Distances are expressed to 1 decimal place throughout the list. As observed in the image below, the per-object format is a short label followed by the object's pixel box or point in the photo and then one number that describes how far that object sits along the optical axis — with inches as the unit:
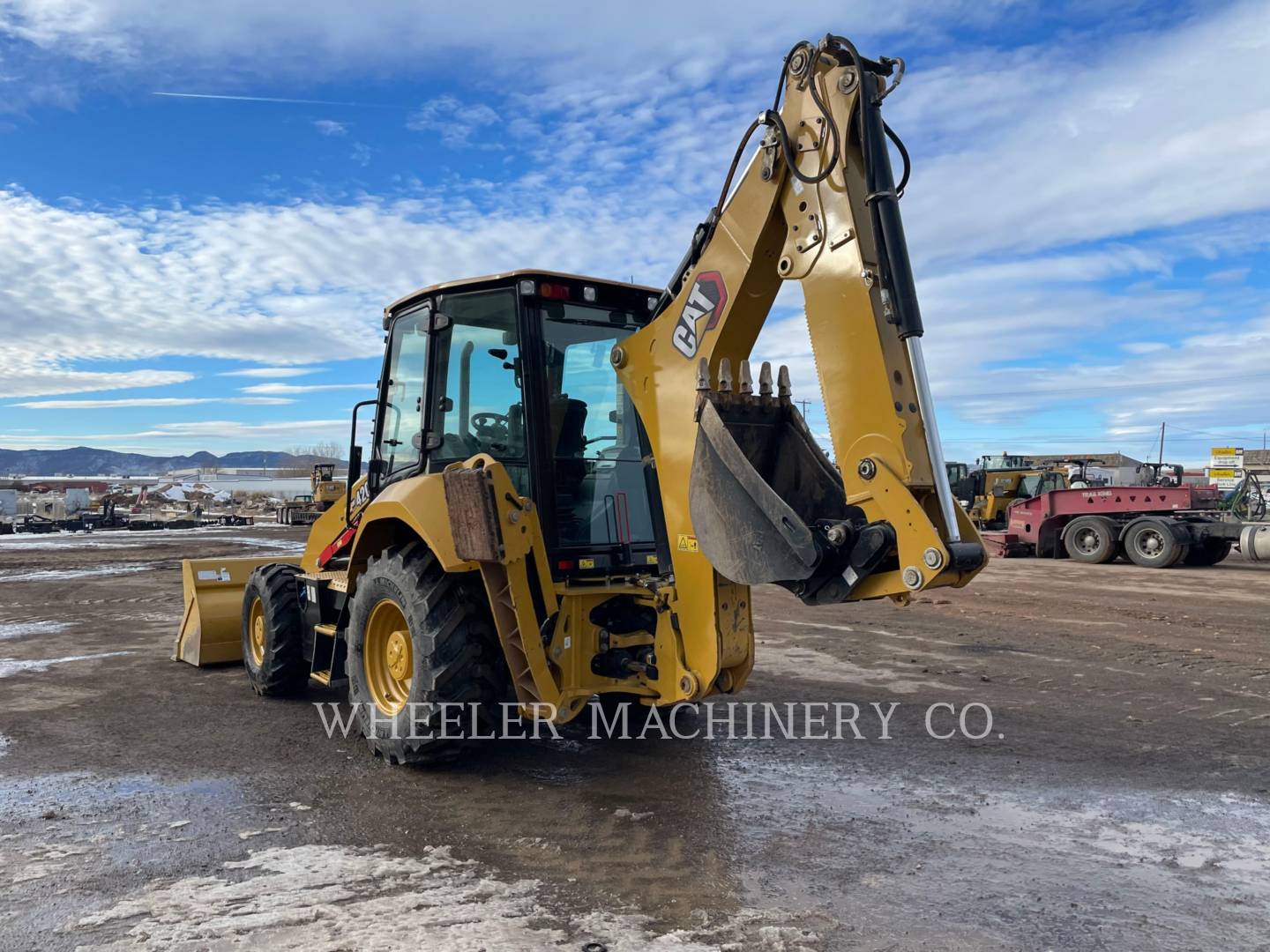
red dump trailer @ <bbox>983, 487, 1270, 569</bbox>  687.1
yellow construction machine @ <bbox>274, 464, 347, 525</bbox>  1172.5
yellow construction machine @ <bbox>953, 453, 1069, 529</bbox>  971.1
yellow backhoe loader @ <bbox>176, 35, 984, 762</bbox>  148.5
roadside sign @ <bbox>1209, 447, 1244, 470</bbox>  2487.7
